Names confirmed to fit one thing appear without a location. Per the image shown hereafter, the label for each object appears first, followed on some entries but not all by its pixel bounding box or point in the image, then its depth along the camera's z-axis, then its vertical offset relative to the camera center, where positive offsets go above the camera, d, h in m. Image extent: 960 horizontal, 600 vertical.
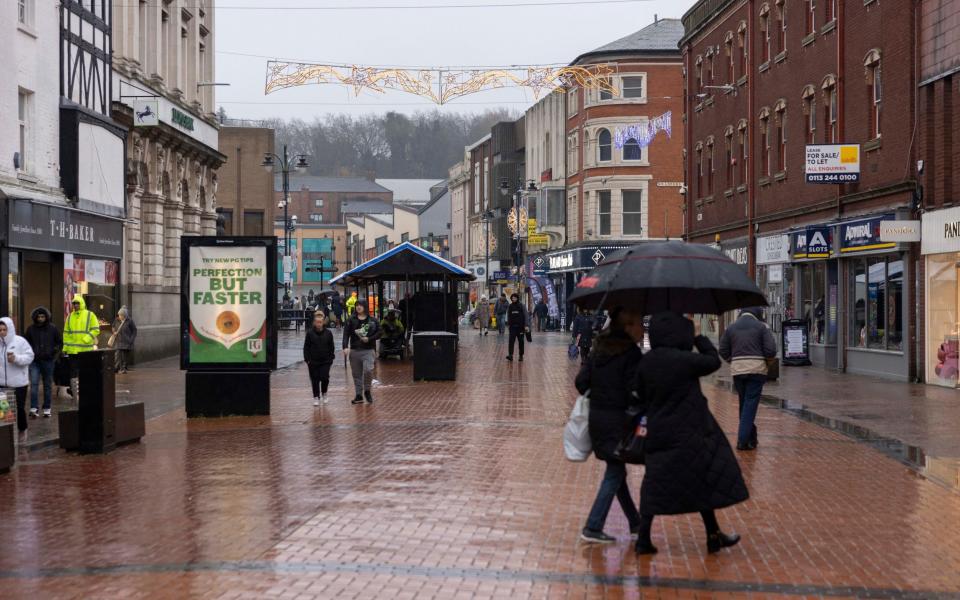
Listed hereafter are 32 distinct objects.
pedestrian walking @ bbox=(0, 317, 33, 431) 16.73 -0.67
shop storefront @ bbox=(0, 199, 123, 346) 25.05 +0.88
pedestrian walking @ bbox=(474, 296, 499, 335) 60.33 -0.56
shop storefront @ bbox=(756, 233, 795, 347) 35.69 +0.71
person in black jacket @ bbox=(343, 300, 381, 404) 21.17 -0.67
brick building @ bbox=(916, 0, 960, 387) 25.12 +2.23
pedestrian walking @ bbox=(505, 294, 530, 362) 34.53 -0.46
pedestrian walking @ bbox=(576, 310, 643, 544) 9.04 -0.61
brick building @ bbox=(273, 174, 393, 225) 156.38 +12.18
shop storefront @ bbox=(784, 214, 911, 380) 27.77 +0.15
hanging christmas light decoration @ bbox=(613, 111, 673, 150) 54.03 +7.12
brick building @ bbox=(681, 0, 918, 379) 27.73 +3.68
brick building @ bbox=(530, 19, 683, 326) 63.75 +6.99
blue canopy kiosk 35.88 +0.73
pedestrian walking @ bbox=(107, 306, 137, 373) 29.83 -0.72
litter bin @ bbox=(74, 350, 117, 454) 15.20 -1.16
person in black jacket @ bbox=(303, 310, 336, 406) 21.02 -0.80
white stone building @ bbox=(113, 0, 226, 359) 34.72 +4.59
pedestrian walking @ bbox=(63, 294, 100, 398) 21.84 -0.46
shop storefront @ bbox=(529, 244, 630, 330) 65.19 +1.80
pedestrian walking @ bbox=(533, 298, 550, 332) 64.69 -0.51
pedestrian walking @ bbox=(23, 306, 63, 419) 19.56 -0.71
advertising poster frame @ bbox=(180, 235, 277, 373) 19.19 +0.16
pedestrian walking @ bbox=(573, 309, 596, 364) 31.84 -0.69
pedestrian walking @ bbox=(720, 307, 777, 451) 15.06 -0.68
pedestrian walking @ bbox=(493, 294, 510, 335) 56.28 -0.48
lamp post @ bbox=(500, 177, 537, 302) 73.75 +5.07
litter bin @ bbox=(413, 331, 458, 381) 26.81 -1.14
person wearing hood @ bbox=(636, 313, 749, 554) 8.52 -0.87
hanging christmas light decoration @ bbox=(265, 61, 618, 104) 30.47 +5.14
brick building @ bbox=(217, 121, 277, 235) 65.69 +5.98
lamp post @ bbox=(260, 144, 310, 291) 54.03 +5.84
